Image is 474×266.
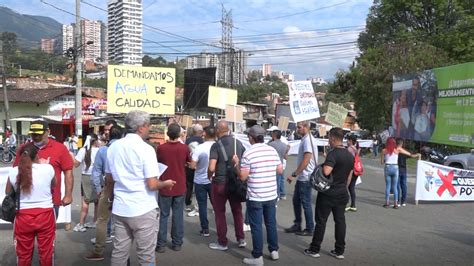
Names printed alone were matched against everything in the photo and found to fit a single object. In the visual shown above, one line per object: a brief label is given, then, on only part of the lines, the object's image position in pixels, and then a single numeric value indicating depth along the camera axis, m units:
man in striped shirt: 6.29
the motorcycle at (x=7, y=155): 24.62
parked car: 16.37
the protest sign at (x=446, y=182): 11.62
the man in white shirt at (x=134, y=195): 4.57
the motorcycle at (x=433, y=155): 23.57
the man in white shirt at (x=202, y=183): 7.94
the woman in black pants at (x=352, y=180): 10.56
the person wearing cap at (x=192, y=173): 9.43
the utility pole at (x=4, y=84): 36.58
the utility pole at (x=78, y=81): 28.23
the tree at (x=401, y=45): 33.56
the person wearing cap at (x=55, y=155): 5.42
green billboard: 18.70
